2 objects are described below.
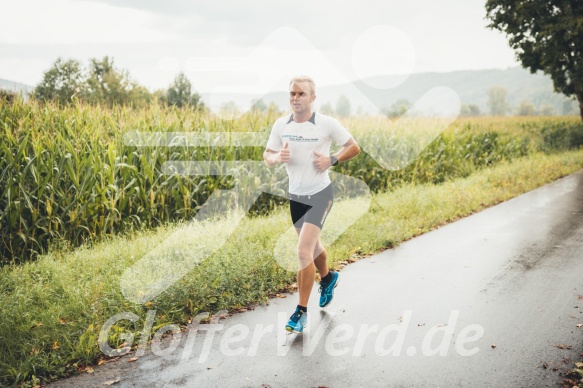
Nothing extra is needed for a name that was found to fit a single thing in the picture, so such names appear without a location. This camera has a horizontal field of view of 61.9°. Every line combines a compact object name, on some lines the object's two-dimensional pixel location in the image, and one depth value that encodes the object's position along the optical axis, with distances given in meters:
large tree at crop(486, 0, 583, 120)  27.19
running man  4.34
